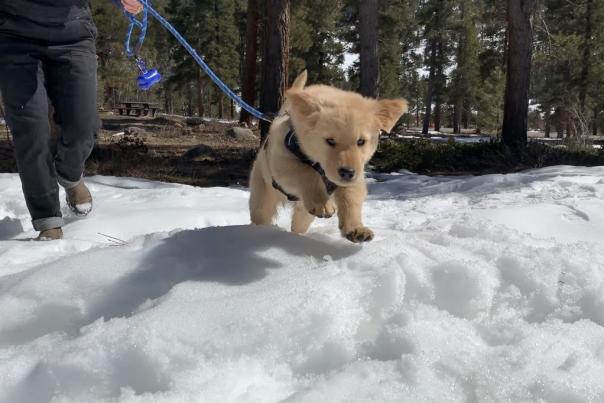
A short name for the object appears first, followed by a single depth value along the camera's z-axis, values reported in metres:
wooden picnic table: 23.78
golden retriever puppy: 2.28
